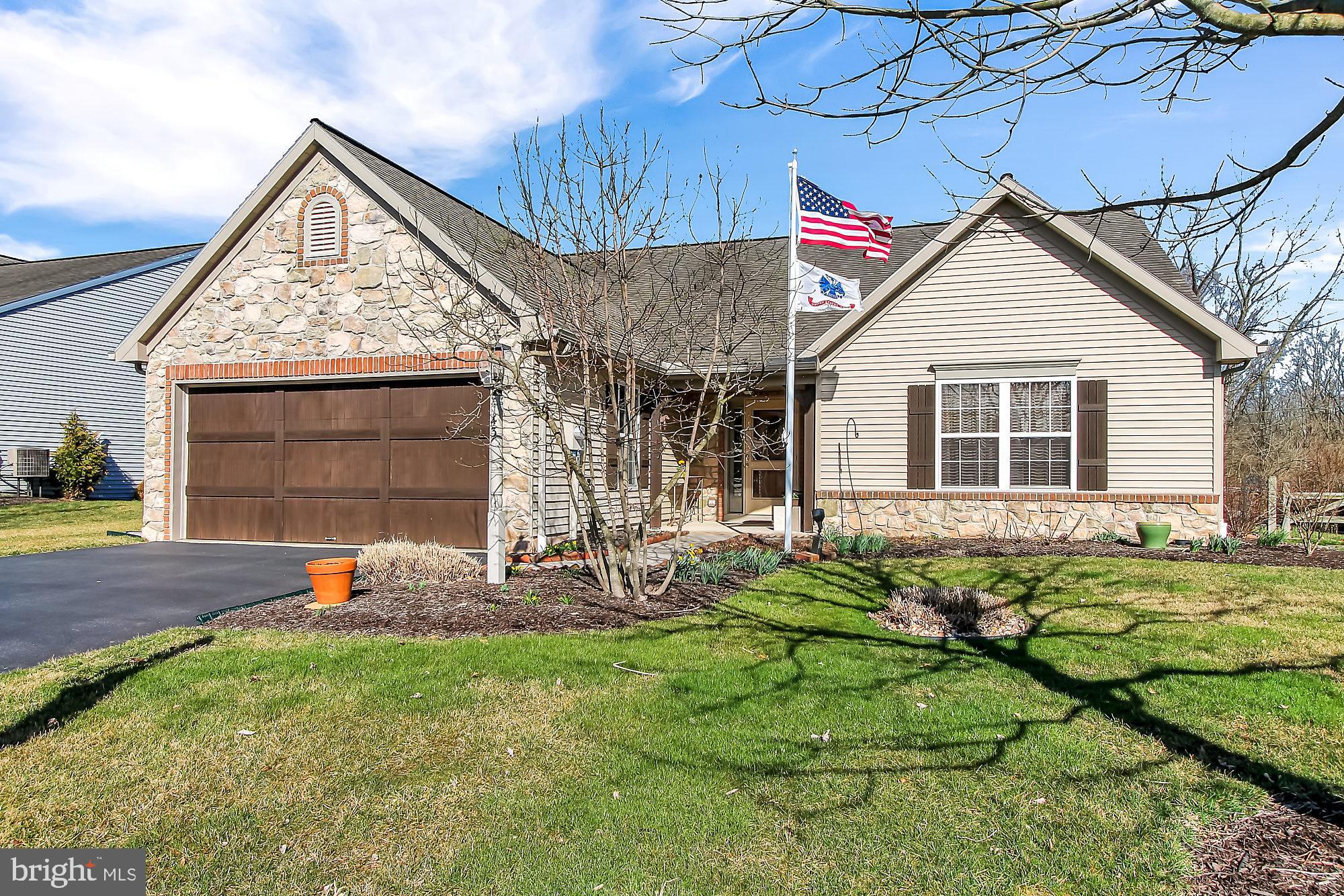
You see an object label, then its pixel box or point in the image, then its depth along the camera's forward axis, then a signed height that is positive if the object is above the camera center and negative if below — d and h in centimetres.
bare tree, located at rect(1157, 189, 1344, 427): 2200 +539
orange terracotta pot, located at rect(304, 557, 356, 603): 739 -118
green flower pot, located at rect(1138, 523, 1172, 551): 1084 -102
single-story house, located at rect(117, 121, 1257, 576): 1067 +102
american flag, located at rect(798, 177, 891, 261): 1141 +340
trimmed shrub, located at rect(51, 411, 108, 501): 2023 -32
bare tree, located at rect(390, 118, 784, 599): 746 +151
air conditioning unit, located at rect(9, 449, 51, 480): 1970 -39
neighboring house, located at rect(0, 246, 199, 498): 2005 +263
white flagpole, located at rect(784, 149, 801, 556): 1085 +90
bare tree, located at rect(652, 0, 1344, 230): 288 +171
